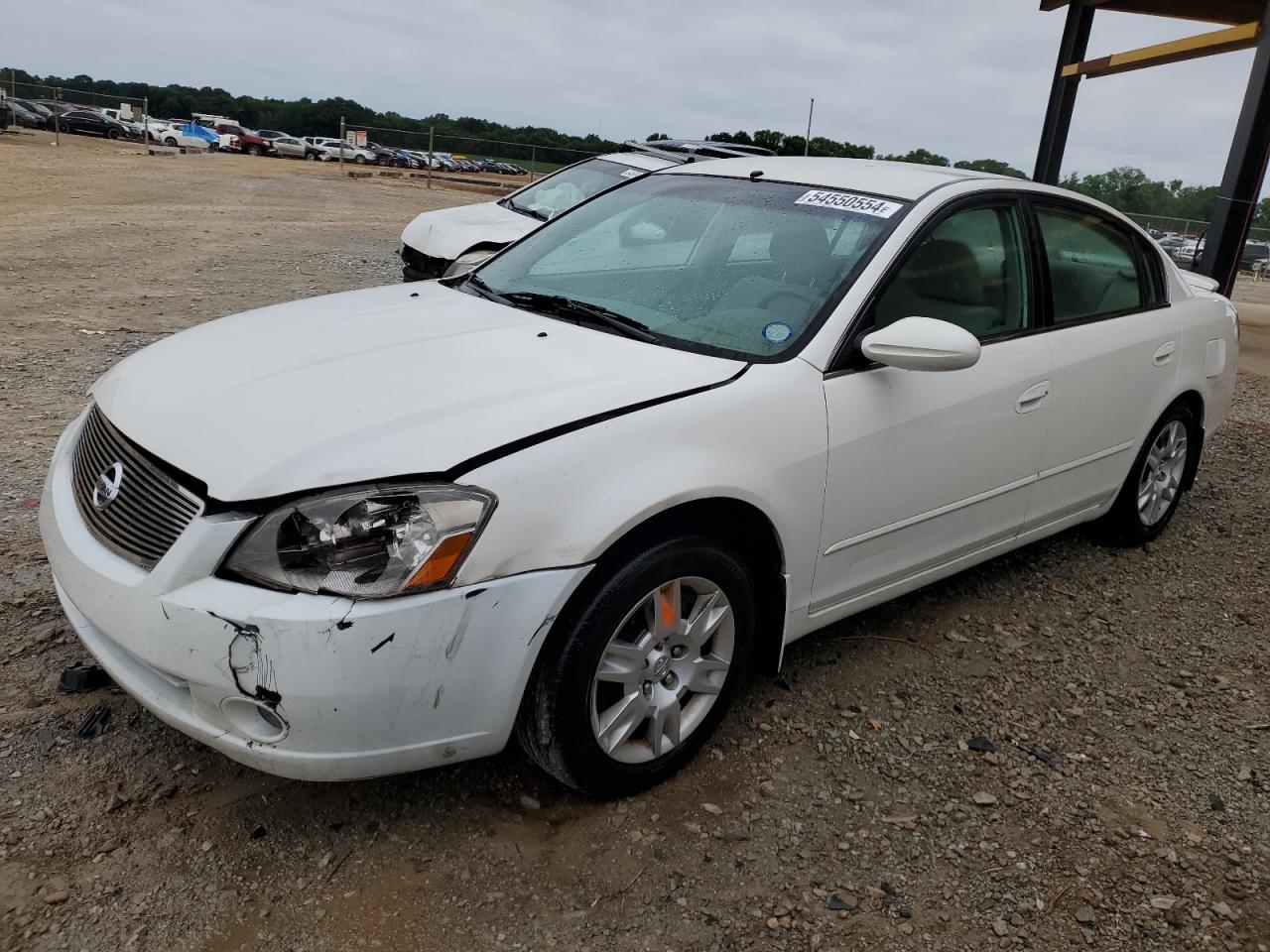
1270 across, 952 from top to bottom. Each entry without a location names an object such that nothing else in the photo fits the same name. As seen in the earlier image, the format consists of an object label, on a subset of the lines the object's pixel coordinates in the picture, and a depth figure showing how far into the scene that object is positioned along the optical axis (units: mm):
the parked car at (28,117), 42625
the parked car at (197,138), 44312
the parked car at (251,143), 49594
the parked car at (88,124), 40812
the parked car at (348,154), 41875
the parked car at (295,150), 49000
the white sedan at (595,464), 2143
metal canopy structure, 8539
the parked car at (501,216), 7766
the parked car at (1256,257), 30123
